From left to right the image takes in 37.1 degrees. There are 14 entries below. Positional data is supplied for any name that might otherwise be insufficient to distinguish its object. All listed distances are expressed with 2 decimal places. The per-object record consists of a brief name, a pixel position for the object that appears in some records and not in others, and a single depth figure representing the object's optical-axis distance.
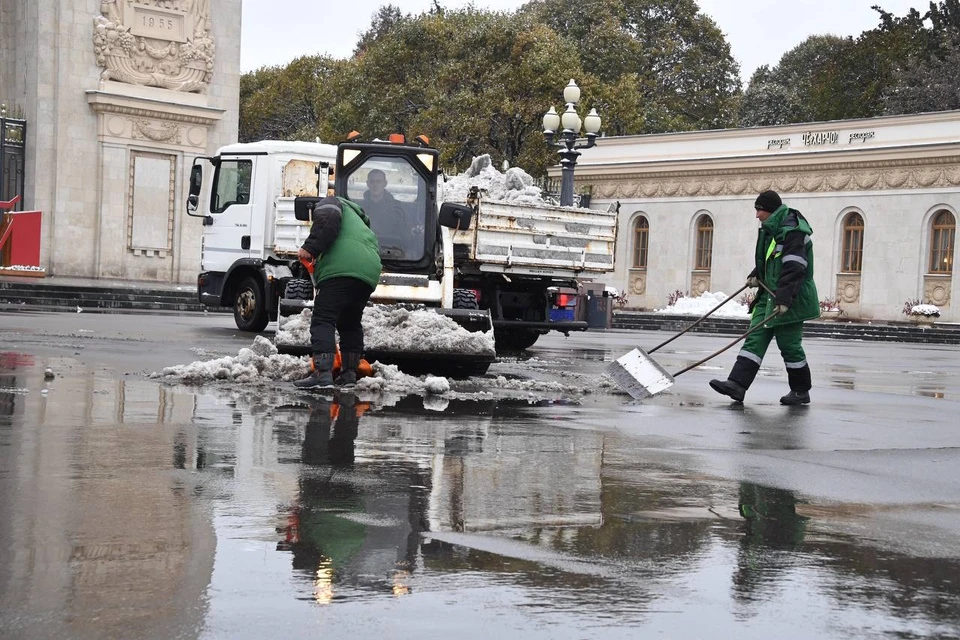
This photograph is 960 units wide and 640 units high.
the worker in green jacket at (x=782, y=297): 12.20
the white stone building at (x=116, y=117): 35.31
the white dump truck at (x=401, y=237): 15.23
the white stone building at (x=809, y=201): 44.59
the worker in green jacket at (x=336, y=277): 11.41
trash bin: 21.20
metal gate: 35.16
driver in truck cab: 15.31
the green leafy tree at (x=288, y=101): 75.75
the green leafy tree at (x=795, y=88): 68.44
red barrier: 33.74
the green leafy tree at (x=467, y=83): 53.25
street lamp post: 29.92
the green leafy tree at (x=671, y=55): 68.06
